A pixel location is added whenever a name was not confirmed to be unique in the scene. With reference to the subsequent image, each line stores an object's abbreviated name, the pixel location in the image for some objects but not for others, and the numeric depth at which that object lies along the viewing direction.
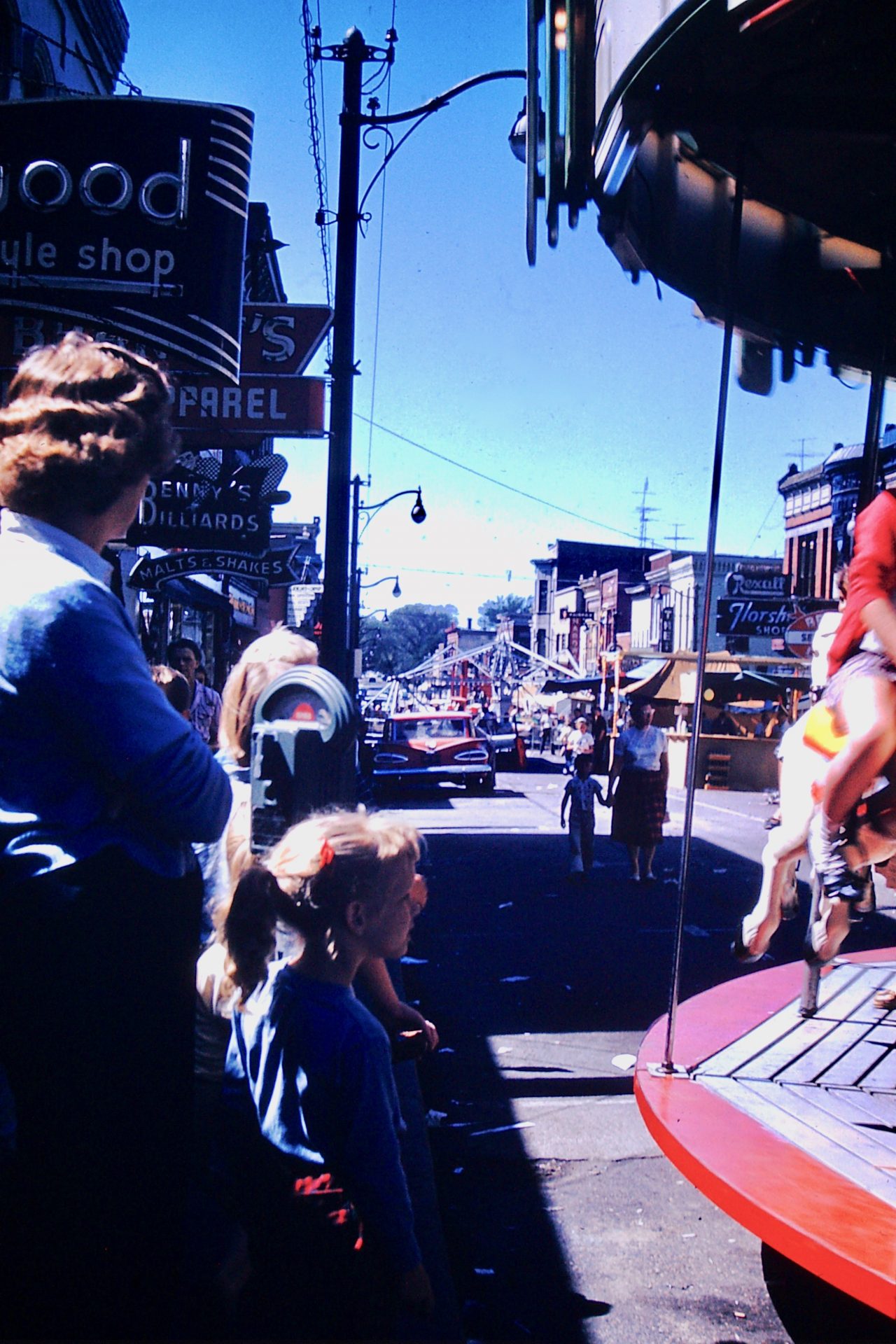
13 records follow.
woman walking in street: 11.18
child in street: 11.27
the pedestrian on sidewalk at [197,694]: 6.93
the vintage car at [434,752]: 22.08
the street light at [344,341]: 9.12
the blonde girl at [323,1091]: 2.03
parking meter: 2.44
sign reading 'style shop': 5.41
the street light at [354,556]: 23.75
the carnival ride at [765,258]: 2.78
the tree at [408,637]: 110.12
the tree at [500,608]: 127.01
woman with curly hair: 1.67
